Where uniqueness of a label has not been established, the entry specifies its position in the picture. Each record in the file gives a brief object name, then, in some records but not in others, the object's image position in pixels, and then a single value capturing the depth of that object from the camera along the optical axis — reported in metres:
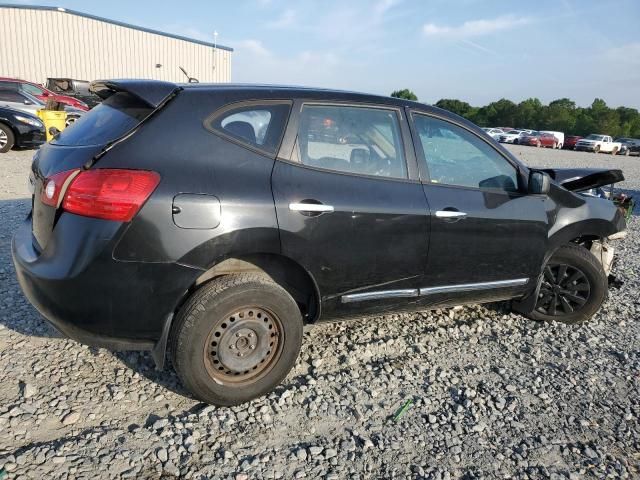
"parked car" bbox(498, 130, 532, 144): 39.85
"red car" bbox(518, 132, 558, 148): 38.95
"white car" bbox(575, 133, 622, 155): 37.25
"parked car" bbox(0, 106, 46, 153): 11.12
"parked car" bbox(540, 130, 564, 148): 39.34
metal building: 30.36
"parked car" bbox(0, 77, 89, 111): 14.60
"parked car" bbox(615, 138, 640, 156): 37.88
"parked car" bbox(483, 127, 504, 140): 41.78
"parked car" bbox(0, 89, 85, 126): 13.85
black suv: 2.35
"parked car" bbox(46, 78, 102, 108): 22.84
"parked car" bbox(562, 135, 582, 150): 40.99
